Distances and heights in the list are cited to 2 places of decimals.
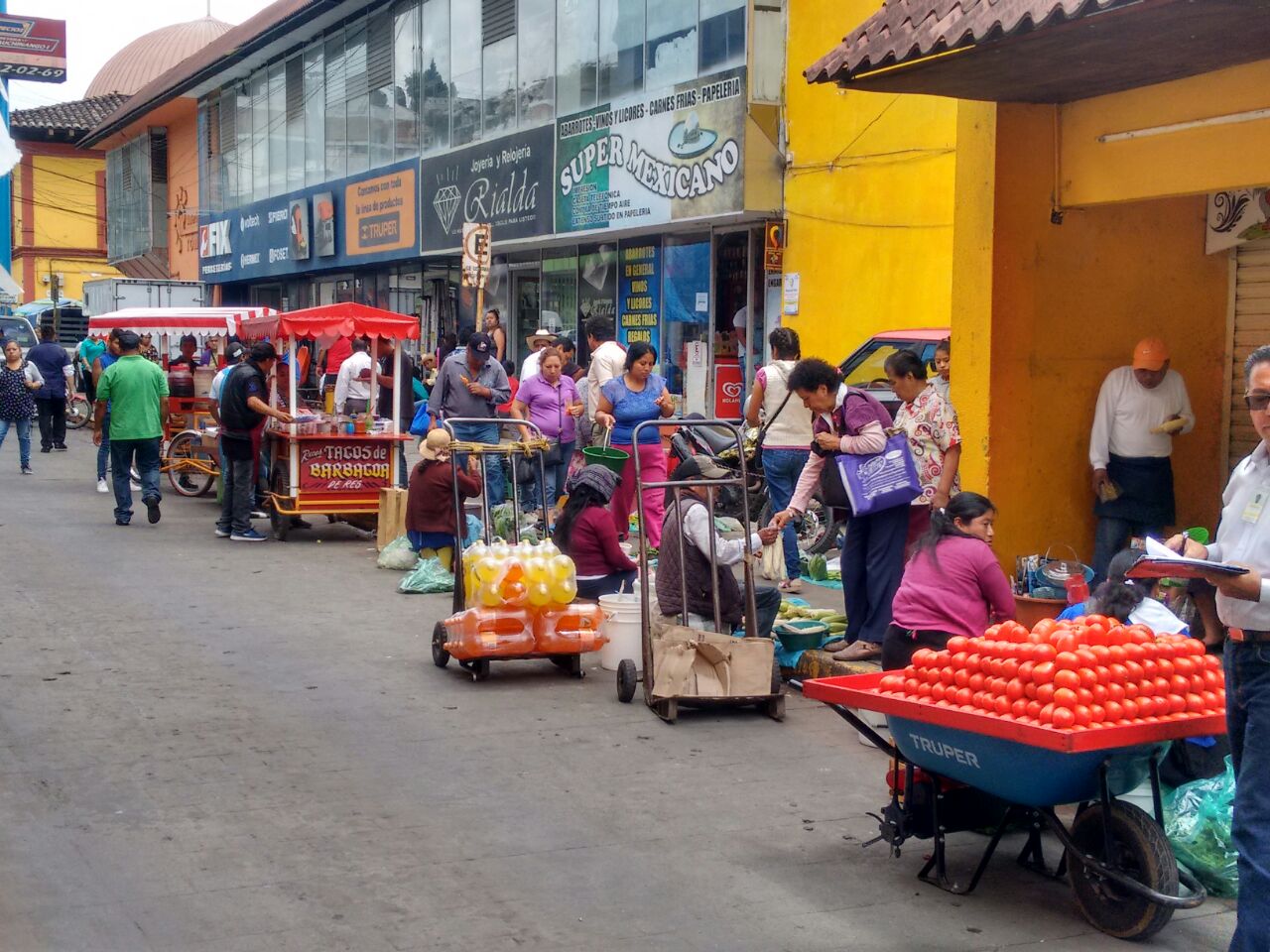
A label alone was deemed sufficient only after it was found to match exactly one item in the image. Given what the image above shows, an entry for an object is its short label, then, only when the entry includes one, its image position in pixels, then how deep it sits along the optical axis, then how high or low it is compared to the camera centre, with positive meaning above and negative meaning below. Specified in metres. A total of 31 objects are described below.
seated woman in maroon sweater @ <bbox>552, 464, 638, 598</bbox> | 8.71 -1.07
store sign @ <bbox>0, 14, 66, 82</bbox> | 22.36 +4.87
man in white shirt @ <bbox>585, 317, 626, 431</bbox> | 12.87 +0.00
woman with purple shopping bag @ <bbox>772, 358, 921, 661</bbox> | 7.94 -0.70
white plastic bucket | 8.30 -1.54
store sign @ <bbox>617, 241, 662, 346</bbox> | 20.03 +0.92
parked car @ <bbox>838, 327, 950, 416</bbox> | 12.33 +0.05
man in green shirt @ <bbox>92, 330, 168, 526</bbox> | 14.35 -0.64
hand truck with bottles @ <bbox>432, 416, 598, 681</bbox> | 8.30 -1.24
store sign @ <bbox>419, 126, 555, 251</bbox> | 22.00 +2.75
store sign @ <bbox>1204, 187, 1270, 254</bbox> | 8.38 +0.86
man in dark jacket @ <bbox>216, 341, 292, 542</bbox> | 13.45 -0.68
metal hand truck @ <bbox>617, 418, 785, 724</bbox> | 7.38 -1.50
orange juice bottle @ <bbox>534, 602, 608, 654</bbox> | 8.20 -1.54
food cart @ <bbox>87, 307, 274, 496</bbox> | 17.86 -0.65
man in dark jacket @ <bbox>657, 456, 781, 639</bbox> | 7.72 -1.11
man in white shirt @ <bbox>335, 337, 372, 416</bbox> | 15.66 -0.32
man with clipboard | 4.11 -0.88
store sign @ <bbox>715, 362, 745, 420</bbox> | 18.41 -0.38
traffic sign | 14.38 +1.04
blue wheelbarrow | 4.65 -1.48
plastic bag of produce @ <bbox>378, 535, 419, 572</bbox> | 12.20 -1.69
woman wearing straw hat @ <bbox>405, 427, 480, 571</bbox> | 11.15 -1.19
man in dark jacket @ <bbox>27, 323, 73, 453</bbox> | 22.06 -0.58
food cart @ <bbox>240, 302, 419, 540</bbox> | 13.64 -0.86
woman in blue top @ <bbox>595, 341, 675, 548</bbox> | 11.28 -0.42
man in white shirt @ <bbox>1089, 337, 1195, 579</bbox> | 8.52 -0.45
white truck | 32.44 +1.41
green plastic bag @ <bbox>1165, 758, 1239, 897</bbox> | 5.17 -1.70
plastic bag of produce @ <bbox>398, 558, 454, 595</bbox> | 11.11 -1.71
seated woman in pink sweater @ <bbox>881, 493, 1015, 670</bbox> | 6.22 -0.97
